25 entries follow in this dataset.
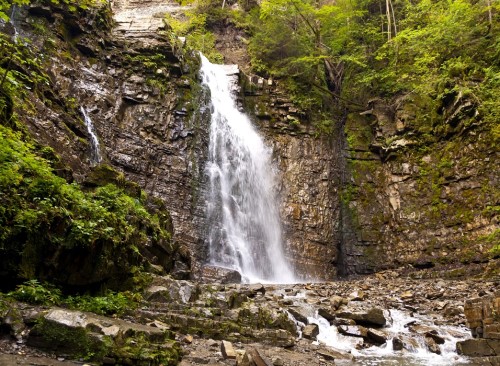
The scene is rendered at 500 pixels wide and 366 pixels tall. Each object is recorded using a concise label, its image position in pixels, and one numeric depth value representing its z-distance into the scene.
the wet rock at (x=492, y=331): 6.50
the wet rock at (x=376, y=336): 7.17
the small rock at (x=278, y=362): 4.86
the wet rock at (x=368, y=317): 8.11
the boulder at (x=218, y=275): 12.28
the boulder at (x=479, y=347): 6.35
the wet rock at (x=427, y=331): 7.23
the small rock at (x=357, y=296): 10.29
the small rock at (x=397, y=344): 6.98
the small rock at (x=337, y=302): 9.10
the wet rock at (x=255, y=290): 9.36
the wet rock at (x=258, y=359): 4.19
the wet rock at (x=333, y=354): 6.01
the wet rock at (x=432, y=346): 6.89
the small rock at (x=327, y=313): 8.19
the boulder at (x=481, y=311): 6.89
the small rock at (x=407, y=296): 10.80
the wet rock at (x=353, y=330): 7.43
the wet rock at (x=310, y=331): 7.18
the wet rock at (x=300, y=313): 7.89
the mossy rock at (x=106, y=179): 8.87
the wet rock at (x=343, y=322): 7.87
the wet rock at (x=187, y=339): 5.54
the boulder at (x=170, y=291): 6.82
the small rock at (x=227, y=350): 5.00
